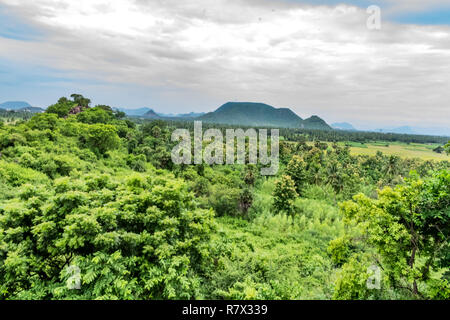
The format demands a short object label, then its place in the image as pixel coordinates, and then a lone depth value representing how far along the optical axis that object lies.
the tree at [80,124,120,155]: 44.12
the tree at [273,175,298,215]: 38.69
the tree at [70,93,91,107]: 75.56
